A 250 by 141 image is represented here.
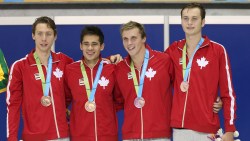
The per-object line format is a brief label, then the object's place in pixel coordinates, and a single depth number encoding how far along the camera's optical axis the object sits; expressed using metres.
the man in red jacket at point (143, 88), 6.86
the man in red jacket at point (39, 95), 7.04
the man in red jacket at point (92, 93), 7.09
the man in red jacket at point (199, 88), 6.71
